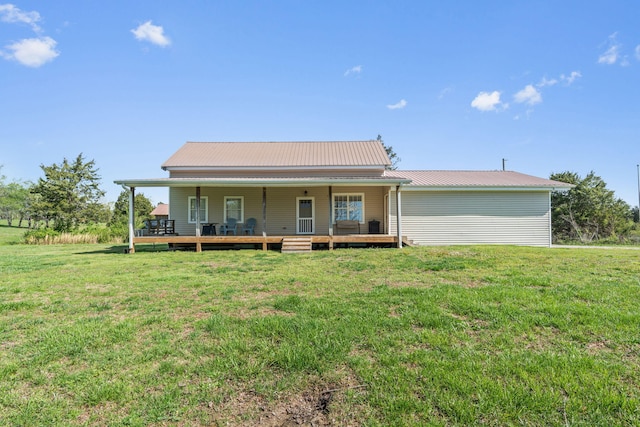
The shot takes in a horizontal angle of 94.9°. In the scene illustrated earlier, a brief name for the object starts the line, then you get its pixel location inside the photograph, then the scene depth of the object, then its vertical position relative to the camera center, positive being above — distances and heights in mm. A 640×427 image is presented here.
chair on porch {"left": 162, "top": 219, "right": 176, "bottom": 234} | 13492 -259
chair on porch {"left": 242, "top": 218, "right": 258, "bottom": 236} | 14477 -238
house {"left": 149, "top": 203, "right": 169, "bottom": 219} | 32594 +1200
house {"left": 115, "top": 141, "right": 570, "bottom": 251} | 12383 +822
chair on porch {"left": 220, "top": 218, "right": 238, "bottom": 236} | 14133 -311
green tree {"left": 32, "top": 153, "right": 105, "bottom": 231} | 27062 +2787
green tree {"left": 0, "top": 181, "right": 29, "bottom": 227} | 38647 +3686
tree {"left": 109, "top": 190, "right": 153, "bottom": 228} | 33469 +1891
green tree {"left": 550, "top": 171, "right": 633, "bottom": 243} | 22203 +310
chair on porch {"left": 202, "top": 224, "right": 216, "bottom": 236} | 13805 -434
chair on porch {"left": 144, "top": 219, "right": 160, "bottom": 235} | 12820 -238
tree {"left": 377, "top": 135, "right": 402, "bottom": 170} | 38125 +8252
